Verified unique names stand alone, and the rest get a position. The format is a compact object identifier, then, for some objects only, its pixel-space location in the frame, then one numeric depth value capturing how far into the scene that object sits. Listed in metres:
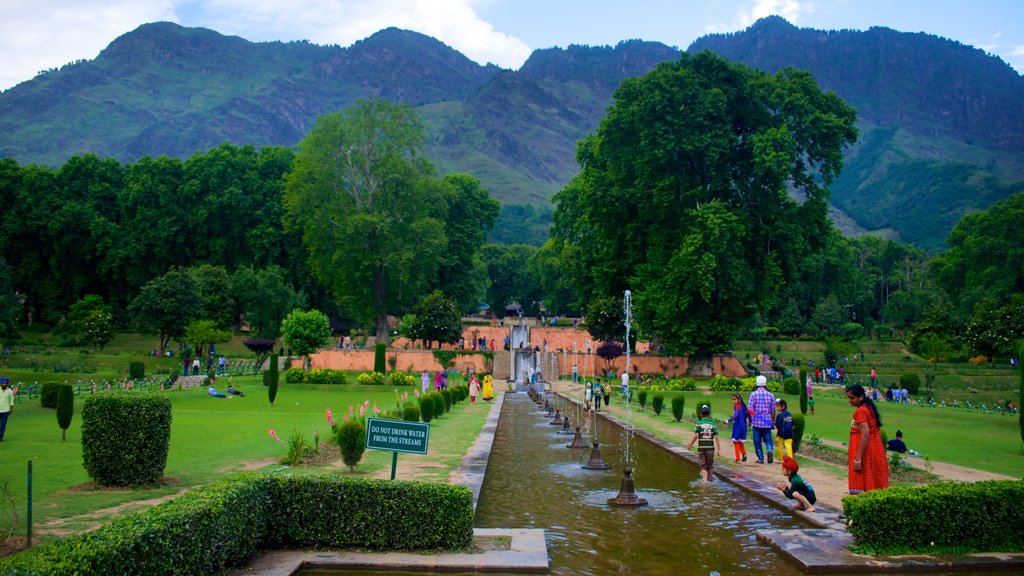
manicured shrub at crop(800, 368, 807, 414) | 24.31
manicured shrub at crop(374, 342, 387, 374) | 39.47
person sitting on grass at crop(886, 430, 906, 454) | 14.06
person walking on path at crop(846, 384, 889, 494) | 8.63
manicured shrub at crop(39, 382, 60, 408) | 21.72
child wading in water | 12.66
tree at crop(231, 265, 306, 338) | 53.62
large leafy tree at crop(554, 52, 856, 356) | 36.53
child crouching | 9.83
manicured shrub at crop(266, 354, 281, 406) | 26.12
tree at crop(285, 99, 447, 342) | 48.47
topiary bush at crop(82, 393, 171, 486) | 9.66
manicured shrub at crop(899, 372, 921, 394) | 36.62
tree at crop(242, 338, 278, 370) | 46.25
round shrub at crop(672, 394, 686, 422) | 22.62
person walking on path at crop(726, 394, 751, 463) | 14.09
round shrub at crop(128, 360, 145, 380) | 33.53
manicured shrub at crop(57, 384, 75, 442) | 14.40
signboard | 9.04
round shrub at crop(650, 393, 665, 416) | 25.13
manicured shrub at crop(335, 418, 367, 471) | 11.66
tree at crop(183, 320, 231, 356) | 43.94
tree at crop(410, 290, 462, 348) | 47.75
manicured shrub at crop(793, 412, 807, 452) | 14.50
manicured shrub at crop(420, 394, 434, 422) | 19.61
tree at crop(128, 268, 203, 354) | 45.62
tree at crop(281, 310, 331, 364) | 42.06
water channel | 7.96
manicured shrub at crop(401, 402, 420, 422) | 16.16
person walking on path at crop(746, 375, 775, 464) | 13.79
